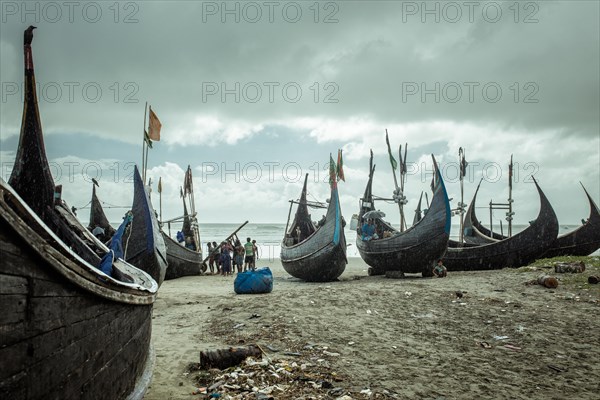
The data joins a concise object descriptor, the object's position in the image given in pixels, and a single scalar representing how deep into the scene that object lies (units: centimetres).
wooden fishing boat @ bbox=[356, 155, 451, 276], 1412
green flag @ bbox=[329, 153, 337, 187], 1830
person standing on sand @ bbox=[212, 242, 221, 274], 2060
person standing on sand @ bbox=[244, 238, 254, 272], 1772
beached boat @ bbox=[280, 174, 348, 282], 1402
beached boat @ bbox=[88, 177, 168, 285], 991
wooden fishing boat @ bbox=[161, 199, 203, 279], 1676
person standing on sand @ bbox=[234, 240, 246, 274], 1980
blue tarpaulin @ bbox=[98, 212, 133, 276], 423
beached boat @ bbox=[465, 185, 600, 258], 1852
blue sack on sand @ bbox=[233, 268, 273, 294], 1105
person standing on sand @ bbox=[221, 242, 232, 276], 1894
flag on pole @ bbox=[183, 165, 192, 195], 2288
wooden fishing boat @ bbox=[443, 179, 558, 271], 1689
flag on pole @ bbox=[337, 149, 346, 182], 1950
